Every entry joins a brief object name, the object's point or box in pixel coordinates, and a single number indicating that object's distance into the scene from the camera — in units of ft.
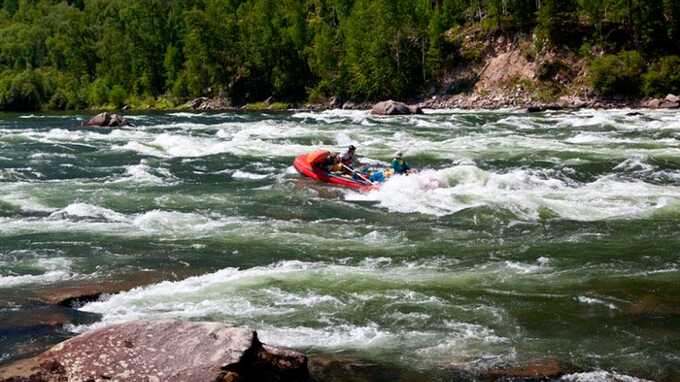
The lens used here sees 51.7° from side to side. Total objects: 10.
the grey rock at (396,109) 177.58
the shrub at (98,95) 302.92
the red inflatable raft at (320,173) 70.69
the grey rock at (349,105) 230.48
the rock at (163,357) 22.29
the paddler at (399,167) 70.69
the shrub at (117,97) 296.10
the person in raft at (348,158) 75.31
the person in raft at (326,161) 75.56
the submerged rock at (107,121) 155.04
